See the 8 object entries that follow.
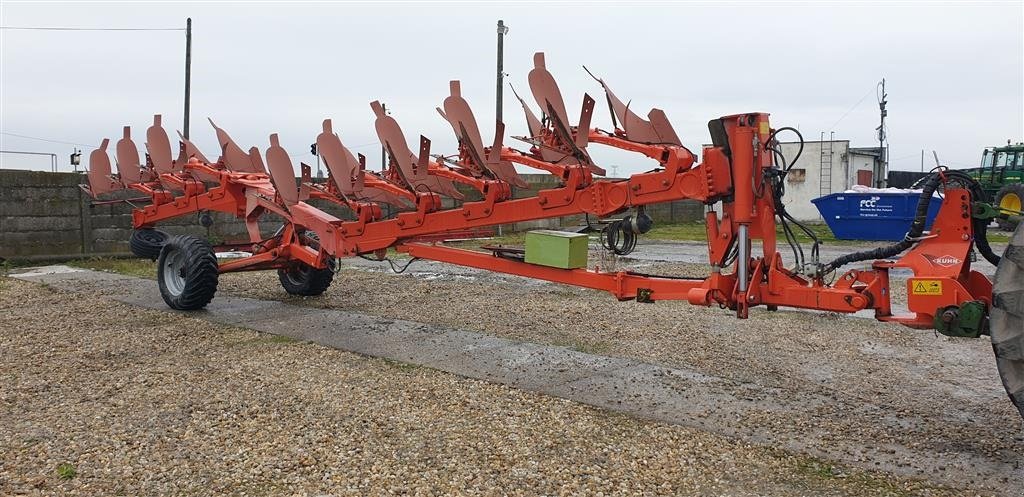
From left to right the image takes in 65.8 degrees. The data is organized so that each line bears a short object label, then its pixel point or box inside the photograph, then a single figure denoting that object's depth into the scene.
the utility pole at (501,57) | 21.01
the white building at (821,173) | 25.16
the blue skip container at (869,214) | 18.03
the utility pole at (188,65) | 20.86
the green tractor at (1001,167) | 24.27
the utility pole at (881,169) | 27.12
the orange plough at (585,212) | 4.34
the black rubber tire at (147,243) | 10.04
